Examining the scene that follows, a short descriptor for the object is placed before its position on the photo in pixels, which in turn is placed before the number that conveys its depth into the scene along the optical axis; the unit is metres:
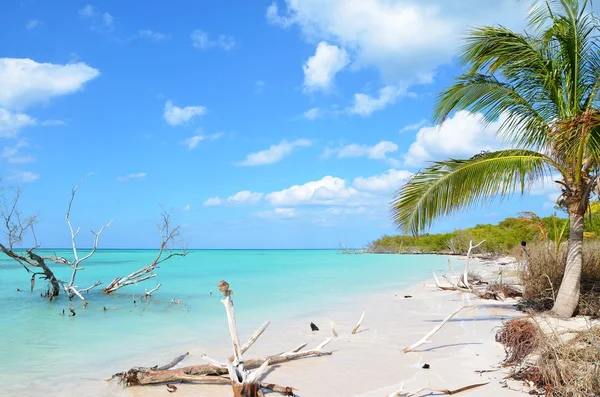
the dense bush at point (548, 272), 9.31
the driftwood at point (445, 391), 4.84
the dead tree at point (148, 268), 14.06
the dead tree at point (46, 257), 12.94
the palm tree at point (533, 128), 7.91
